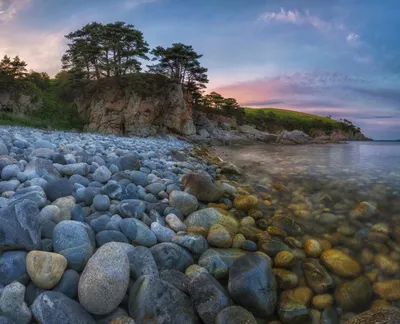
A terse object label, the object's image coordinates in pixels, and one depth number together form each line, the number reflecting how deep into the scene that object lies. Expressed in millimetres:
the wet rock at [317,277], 2182
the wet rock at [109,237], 2215
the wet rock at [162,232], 2490
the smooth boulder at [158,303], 1685
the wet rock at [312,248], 2641
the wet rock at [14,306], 1481
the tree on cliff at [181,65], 29078
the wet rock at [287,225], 3091
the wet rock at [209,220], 2973
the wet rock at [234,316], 1651
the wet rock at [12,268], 1681
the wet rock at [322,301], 2042
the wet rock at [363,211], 3537
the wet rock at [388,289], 2135
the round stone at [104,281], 1634
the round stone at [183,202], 3283
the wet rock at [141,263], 1966
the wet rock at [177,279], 1936
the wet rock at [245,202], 3742
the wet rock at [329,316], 1932
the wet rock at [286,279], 2203
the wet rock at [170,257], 2186
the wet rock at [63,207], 2304
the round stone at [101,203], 2760
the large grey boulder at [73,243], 1896
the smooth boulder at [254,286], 1929
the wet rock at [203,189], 3834
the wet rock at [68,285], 1705
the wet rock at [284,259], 2434
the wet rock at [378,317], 1483
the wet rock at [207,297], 1757
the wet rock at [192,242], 2428
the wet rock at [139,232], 2377
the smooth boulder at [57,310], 1484
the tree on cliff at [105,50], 26172
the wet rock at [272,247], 2607
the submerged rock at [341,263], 2377
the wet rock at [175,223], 2765
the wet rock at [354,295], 2055
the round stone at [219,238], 2615
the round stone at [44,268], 1675
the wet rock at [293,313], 1907
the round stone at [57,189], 2702
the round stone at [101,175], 3561
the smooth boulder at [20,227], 1829
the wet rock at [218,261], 2213
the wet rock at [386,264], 2426
